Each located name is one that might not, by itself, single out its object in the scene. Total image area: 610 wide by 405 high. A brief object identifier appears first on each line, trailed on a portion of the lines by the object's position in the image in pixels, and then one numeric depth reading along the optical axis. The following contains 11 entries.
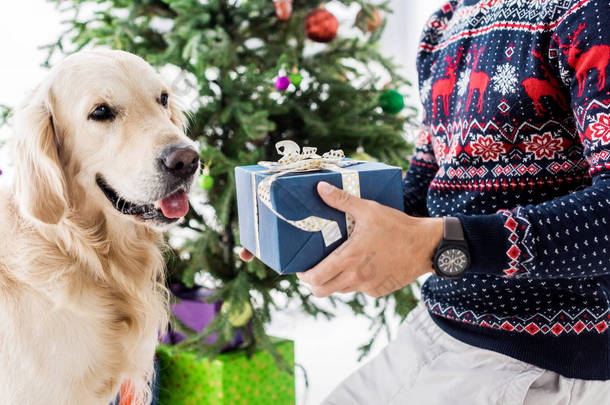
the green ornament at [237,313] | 1.70
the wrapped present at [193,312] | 1.95
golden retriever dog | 1.03
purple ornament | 1.72
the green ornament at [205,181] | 1.67
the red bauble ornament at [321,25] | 1.81
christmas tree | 1.72
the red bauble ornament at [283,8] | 1.79
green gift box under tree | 1.89
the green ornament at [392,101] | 1.96
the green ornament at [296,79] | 1.70
